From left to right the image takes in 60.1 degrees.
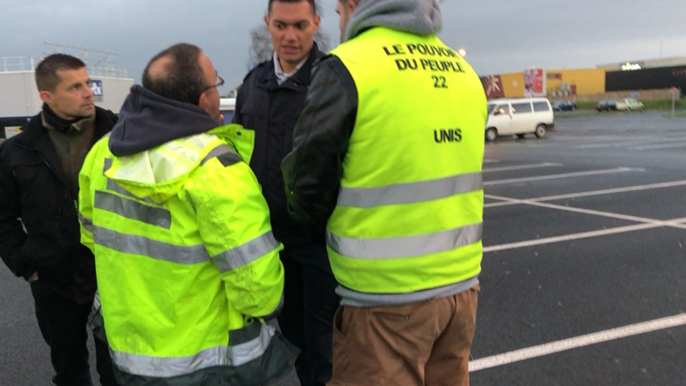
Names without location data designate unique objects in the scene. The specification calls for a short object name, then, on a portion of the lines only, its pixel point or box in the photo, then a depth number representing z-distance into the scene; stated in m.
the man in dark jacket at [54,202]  2.79
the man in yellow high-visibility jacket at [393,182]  1.82
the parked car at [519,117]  25.42
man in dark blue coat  2.59
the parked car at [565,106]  64.00
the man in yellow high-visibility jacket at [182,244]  1.88
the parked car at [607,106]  56.34
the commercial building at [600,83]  65.91
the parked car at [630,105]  55.03
